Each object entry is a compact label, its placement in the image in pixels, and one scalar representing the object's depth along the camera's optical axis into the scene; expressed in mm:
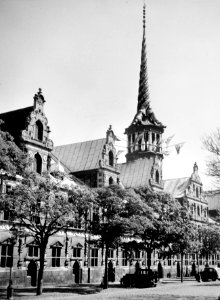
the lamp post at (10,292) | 26016
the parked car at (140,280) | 39188
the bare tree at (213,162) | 27484
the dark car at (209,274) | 50906
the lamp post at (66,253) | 42094
